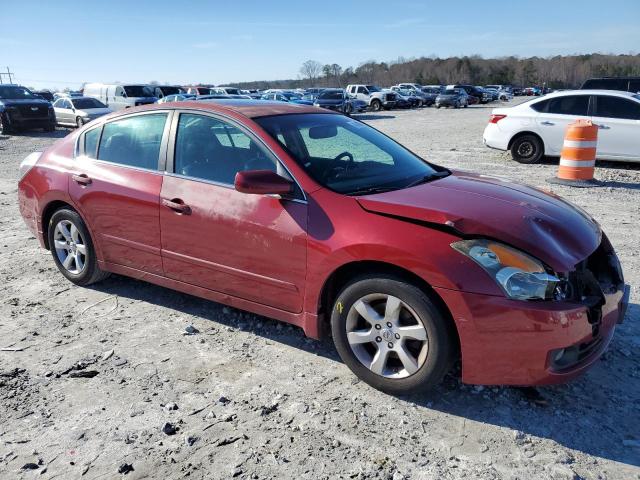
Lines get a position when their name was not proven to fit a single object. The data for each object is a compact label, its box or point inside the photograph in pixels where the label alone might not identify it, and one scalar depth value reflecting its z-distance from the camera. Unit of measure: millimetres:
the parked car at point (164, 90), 30438
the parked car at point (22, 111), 20797
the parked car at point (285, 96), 31244
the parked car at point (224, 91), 33062
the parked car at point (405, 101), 41406
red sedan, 2820
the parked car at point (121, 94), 28219
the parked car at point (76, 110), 22922
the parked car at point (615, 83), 17031
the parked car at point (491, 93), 55653
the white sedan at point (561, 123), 10594
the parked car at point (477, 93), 53581
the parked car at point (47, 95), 44744
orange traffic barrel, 9156
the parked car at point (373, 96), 39250
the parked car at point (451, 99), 43812
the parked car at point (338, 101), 32531
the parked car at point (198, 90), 32537
